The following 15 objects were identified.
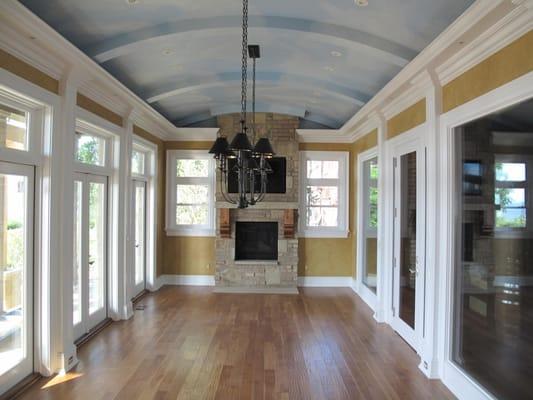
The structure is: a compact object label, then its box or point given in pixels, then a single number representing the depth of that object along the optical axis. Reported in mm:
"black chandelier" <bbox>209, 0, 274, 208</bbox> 3080
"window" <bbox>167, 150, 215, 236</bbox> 7410
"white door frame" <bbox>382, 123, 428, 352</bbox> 4133
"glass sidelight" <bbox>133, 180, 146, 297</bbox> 6348
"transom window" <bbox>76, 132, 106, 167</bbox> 4406
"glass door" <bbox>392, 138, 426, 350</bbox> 4176
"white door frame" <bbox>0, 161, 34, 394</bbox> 3351
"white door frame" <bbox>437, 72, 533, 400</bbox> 3285
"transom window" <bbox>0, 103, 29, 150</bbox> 3064
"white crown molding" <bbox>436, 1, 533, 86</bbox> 2439
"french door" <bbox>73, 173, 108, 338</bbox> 4395
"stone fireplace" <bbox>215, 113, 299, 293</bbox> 7105
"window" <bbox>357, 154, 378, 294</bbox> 6020
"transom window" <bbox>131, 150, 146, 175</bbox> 6212
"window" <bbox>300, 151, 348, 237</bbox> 7473
